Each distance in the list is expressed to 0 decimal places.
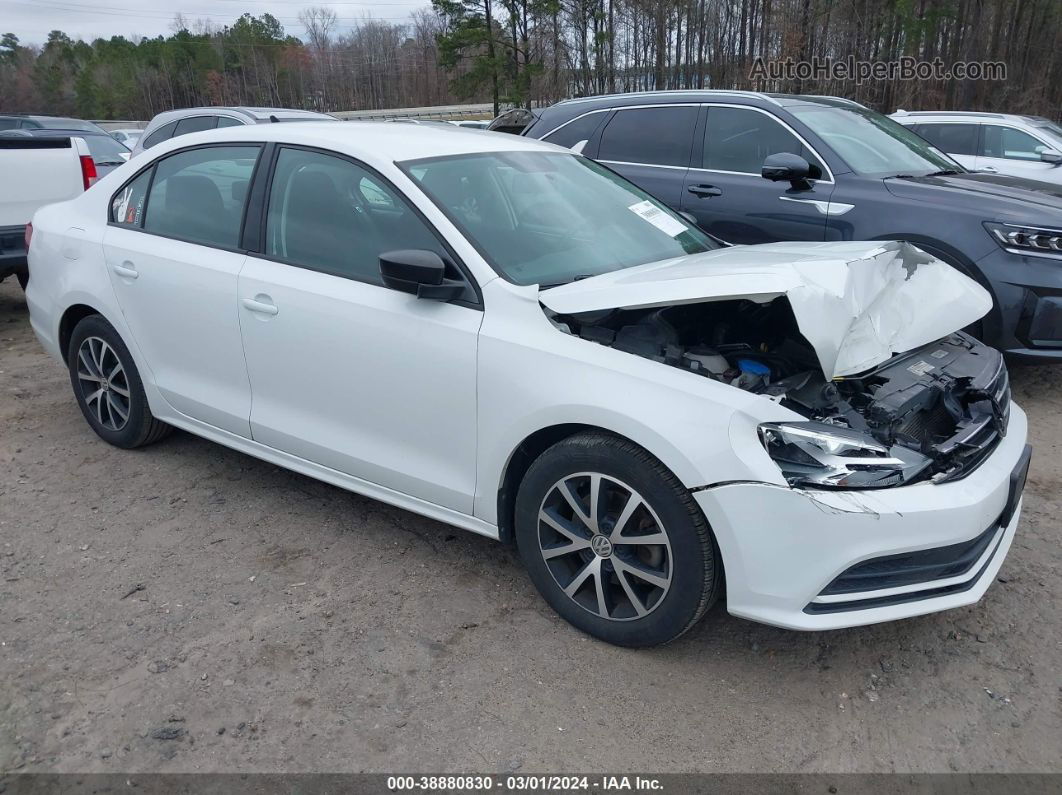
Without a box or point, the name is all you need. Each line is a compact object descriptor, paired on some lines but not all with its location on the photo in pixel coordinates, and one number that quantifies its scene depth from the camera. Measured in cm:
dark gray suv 500
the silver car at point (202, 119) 977
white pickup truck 683
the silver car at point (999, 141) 1024
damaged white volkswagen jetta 254
